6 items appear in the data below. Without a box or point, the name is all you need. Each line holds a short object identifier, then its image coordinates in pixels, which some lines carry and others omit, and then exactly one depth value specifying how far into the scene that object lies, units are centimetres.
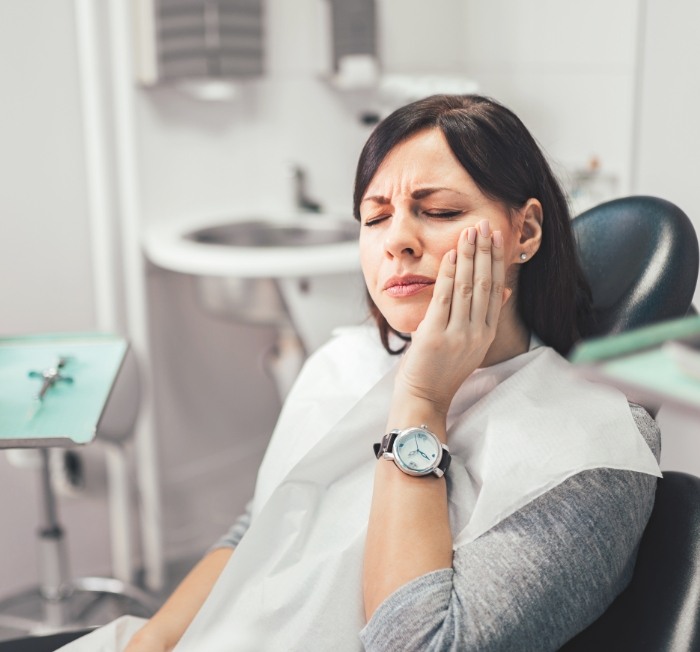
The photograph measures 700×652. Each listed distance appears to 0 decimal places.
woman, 96
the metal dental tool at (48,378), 131
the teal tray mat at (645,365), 52
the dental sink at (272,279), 200
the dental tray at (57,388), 119
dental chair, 95
